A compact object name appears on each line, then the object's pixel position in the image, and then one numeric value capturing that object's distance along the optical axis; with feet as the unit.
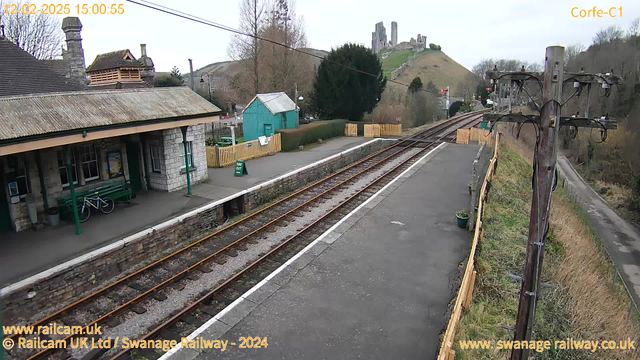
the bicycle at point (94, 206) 39.75
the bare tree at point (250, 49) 111.14
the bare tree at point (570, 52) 195.48
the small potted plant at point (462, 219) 39.14
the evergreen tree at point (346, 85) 107.14
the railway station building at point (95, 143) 33.68
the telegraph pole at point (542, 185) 15.12
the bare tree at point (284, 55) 118.83
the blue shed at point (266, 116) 83.97
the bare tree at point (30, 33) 91.40
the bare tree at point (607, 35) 205.57
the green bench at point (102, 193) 39.36
